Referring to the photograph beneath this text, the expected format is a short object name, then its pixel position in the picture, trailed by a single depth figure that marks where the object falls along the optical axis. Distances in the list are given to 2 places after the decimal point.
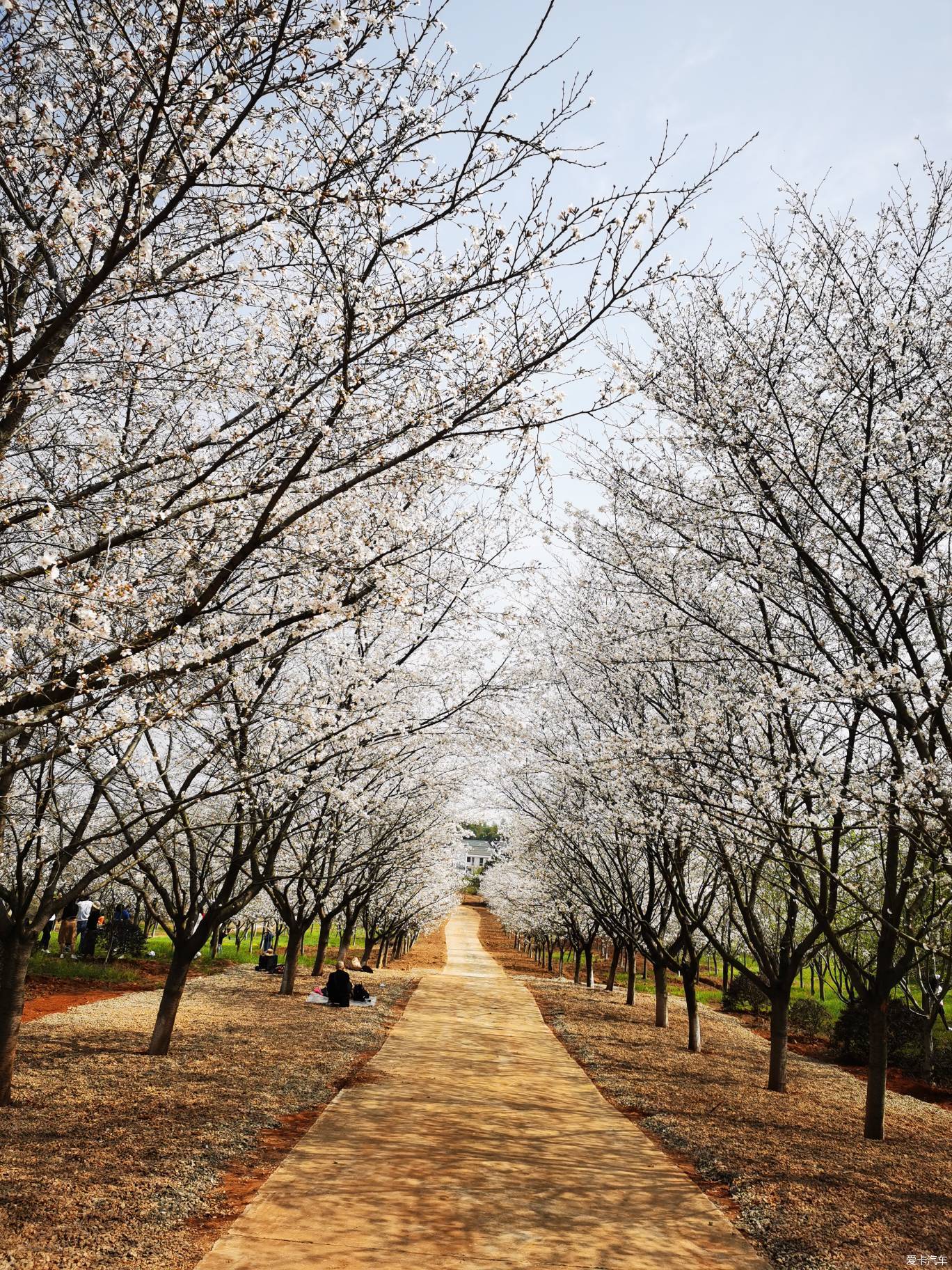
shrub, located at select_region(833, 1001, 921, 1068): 17.06
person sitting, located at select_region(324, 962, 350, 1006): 15.88
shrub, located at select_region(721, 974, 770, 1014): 25.23
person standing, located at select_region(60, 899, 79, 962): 25.25
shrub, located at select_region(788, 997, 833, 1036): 22.00
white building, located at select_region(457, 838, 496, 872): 113.62
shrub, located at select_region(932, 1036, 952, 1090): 15.70
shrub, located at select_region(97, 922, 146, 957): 25.88
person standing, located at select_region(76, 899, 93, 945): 29.89
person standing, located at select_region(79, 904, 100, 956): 25.69
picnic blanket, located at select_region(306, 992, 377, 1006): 16.18
